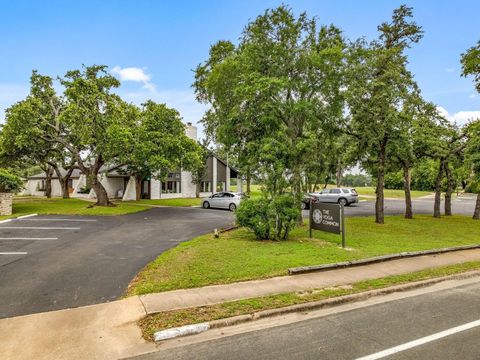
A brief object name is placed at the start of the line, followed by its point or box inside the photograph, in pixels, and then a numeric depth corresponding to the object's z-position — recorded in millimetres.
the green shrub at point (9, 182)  20094
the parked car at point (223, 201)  26062
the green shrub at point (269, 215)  12047
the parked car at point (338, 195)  29766
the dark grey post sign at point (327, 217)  11500
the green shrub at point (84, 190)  40375
